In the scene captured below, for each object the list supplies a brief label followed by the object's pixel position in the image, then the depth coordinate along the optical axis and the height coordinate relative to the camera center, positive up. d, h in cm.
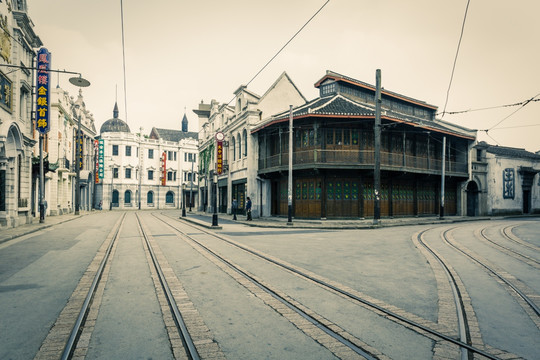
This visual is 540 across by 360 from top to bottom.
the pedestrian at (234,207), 2595 -124
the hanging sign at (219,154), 2825 +301
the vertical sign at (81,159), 4440 +406
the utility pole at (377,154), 1978 +209
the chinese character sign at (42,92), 2042 +576
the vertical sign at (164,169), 6081 +381
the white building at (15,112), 1647 +406
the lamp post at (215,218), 1823 -142
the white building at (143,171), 5791 +339
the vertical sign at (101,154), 5309 +558
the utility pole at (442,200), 2677 -66
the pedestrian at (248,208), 2427 -116
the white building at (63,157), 3322 +356
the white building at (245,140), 2853 +459
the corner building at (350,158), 2383 +242
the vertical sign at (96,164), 5170 +422
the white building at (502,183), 3375 +87
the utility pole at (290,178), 2078 +78
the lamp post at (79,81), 1596 +505
